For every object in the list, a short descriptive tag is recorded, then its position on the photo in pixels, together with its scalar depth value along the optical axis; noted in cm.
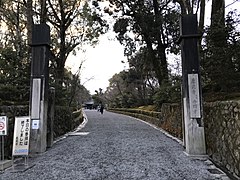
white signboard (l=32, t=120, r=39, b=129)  513
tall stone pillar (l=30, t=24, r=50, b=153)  520
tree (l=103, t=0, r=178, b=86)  1118
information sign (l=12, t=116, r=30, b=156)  427
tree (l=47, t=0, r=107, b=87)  1194
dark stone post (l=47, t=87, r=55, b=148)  596
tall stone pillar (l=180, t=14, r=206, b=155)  482
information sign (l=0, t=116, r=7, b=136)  411
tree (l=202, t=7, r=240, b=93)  582
